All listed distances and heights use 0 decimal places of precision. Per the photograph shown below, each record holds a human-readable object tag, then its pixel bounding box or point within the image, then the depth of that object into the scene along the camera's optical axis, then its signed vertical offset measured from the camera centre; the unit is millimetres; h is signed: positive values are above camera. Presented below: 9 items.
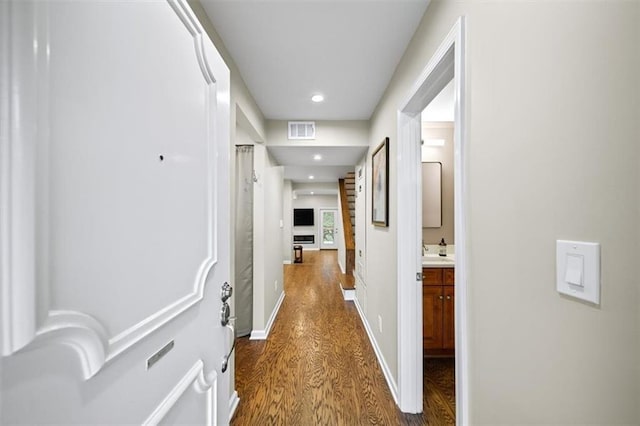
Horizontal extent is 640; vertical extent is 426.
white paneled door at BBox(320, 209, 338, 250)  10383 -572
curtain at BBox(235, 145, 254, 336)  2953 -292
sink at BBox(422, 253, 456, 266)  2431 -428
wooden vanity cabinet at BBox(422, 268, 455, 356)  2420 -841
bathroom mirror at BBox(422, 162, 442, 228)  2953 +221
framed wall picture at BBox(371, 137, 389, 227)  2213 +260
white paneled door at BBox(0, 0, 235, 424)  363 +2
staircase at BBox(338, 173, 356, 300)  4488 -245
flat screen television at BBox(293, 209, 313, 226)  10273 -72
